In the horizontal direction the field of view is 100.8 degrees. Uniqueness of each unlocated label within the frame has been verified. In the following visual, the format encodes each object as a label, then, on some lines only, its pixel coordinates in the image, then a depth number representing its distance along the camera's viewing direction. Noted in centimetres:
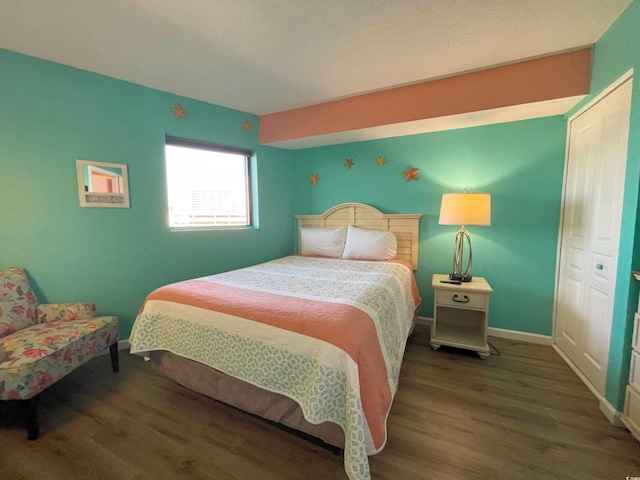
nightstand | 228
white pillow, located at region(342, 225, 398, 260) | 289
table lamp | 228
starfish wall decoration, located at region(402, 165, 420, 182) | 298
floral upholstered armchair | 143
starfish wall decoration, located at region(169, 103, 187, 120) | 266
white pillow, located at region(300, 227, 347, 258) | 317
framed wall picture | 221
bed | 118
